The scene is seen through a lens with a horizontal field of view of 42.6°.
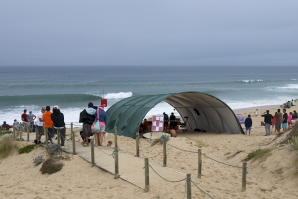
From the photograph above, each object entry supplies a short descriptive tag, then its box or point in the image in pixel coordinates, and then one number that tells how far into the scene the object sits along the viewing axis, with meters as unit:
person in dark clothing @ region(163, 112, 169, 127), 21.25
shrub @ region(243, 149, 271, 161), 10.91
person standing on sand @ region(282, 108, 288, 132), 19.19
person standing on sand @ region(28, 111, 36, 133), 19.42
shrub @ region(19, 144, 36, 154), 13.40
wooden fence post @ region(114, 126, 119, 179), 9.12
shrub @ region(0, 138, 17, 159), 13.88
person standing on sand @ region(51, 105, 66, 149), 12.07
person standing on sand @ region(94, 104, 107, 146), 11.77
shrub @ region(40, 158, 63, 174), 10.52
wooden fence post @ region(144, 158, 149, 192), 8.21
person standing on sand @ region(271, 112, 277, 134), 20.38
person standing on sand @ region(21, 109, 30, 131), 18.83
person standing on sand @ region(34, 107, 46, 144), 13.58
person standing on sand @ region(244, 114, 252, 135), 19.70
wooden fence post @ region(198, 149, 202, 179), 9.64
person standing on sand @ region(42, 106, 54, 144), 12.41
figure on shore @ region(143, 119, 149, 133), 19.09
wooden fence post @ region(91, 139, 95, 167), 10.12
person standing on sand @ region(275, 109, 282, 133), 18.67
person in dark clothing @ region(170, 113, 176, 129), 20.30
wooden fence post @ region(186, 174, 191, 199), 7.17
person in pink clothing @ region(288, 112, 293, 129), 20.81
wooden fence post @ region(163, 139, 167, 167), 10.51
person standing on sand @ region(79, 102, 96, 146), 11.97
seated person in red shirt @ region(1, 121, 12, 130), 22.82
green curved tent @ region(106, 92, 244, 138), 17.19
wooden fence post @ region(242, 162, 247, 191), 8.34
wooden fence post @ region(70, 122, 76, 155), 11.29
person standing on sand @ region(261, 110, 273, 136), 18.16
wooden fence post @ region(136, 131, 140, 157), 11.46
